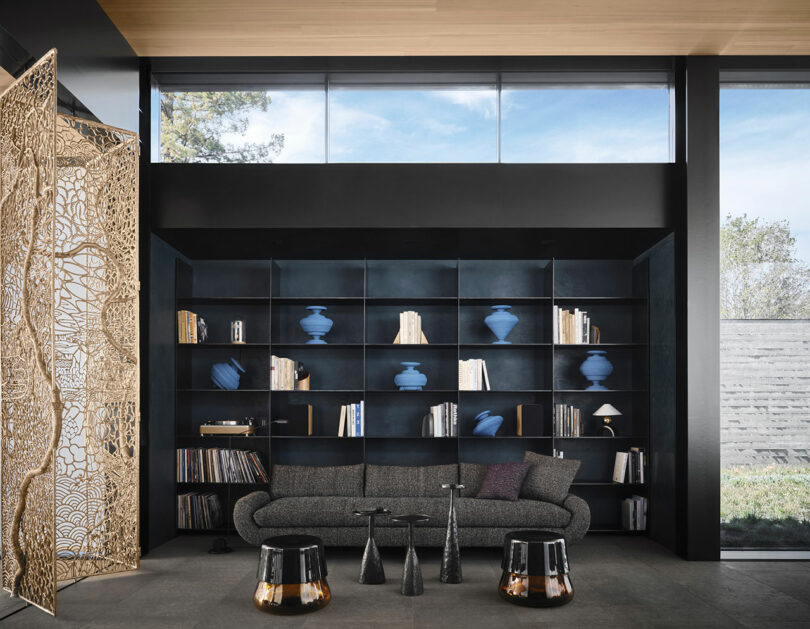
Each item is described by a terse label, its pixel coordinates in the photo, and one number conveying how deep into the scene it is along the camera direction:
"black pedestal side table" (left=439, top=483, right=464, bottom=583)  5.26
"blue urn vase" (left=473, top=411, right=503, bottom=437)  6.99
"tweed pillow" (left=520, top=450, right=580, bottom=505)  6.08
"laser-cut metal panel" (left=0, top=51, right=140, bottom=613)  4.49
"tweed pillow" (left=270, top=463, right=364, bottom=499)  6.47
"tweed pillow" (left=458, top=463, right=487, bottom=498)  6.50
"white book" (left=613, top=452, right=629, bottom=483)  6.95
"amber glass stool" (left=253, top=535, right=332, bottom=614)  4.55
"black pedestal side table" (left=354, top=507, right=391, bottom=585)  5.21
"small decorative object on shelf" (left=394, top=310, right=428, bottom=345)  7.06
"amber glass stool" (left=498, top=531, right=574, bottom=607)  4.67
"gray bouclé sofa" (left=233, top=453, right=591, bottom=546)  5.85
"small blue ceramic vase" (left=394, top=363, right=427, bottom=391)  7.06
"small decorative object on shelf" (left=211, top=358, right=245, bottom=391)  7.03
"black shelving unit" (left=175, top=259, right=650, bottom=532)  7.28
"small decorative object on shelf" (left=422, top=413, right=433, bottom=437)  6.99
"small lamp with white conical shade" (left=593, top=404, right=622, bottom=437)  7.03
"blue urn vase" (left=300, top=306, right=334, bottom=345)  7.11
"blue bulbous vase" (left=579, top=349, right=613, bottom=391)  7.09
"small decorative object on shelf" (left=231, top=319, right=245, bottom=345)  7.09
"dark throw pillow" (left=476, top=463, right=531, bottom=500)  6.18
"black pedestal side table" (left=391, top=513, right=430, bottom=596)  4.94
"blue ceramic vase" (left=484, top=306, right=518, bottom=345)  7.09
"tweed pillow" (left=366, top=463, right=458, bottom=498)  6.46
